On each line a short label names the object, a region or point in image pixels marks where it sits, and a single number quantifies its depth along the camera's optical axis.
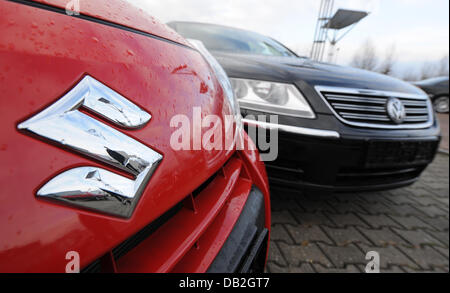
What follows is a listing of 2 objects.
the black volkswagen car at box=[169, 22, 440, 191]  1.27
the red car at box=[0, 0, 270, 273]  0.28
